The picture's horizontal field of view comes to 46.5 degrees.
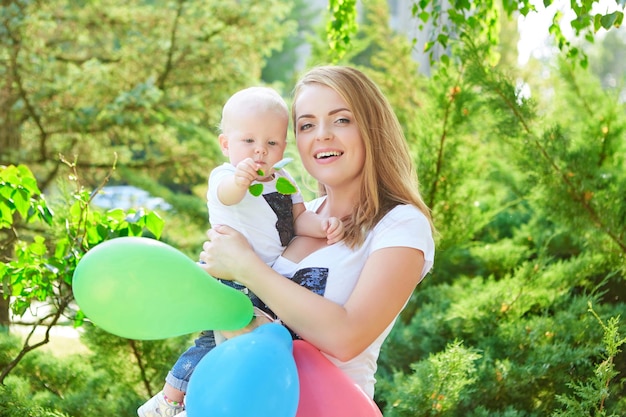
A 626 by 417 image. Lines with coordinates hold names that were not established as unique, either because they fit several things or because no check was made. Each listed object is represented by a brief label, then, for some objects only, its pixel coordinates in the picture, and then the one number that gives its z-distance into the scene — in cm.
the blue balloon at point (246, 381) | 144
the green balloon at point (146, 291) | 151
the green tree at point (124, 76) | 579
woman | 165
